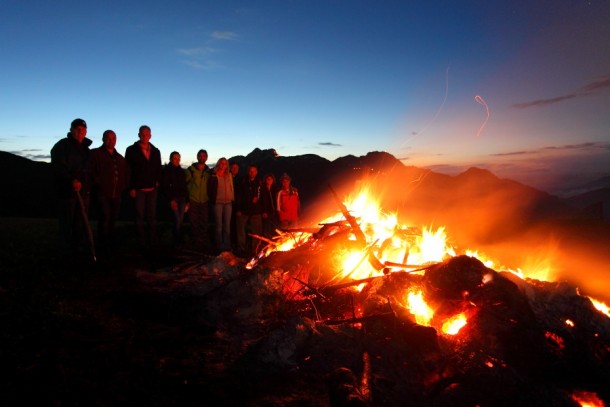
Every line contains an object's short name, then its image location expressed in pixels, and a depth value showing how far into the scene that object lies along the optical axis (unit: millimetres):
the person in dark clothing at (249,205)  11367
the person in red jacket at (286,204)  11492
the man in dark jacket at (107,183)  8734
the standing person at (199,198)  10977
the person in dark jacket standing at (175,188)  10633
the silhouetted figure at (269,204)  11625
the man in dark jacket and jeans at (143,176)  9633
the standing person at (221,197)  10898
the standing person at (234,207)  11508
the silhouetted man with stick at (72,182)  7977
